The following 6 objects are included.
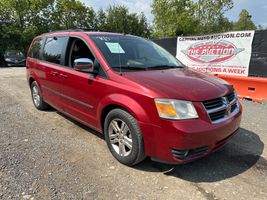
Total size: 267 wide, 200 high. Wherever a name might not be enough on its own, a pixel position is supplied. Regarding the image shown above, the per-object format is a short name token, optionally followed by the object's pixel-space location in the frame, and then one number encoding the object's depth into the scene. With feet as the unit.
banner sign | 20.33
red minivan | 7.36
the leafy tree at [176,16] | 69.12
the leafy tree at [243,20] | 121.19
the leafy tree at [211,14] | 66.12
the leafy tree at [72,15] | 78.42
